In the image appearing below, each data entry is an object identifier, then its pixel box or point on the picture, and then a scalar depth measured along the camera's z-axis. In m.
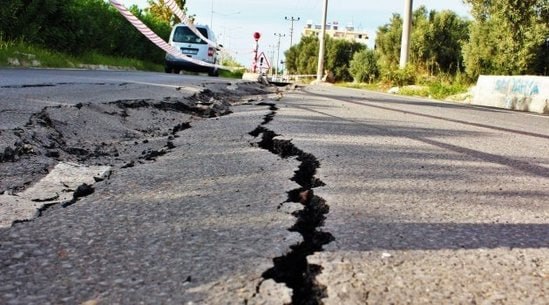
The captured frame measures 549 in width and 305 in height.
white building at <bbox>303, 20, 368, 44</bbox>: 132.88
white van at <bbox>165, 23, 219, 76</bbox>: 17.66
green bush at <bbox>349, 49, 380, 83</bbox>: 38.19
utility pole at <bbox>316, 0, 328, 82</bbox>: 42.00
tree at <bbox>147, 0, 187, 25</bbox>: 28.59
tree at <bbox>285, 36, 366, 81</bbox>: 63.72
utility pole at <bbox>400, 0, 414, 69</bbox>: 21.52
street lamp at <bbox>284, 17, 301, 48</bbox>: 94.72
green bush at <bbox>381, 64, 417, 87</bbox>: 21.22
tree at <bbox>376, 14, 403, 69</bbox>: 34.94
